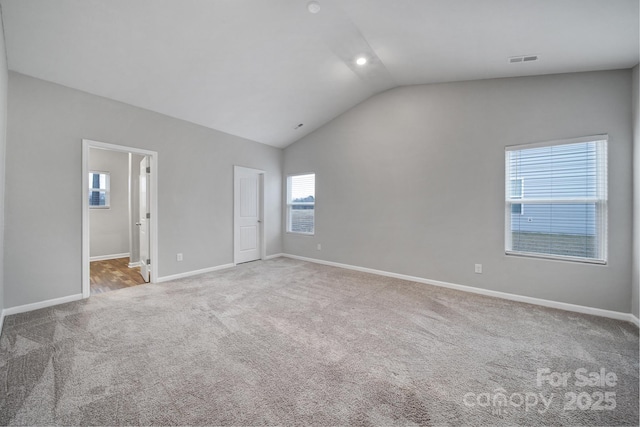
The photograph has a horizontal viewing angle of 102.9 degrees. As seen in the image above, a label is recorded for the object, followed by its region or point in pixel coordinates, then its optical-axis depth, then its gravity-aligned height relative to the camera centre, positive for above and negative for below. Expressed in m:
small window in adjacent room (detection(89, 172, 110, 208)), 5.77 +0.53
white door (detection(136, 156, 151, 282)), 4.06 -0.12
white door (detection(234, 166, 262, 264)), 5.15 -0.06
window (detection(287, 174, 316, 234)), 5.66 +0.21
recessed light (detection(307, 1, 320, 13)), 2.56 +2.10
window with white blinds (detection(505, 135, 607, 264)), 2.99 +0.16
